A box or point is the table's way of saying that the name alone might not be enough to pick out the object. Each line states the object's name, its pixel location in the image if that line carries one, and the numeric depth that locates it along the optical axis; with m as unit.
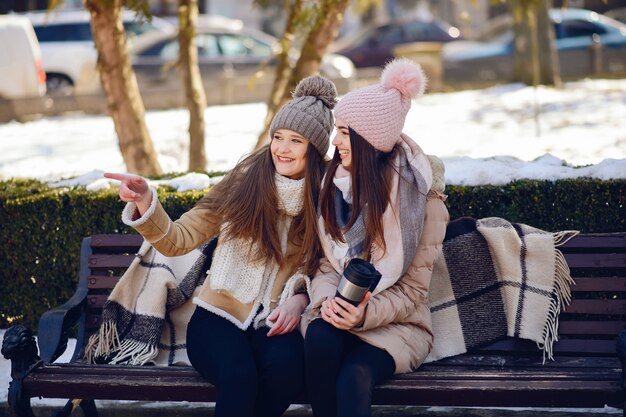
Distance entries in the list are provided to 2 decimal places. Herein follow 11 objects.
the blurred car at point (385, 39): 23.20
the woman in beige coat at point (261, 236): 4.07
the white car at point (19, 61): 14.62
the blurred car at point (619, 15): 28.16
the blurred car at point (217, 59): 16.42
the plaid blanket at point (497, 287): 4.32
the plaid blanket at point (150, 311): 4.44
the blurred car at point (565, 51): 19.39
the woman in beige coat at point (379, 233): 3.88
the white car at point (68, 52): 17.06
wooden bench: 3.81
